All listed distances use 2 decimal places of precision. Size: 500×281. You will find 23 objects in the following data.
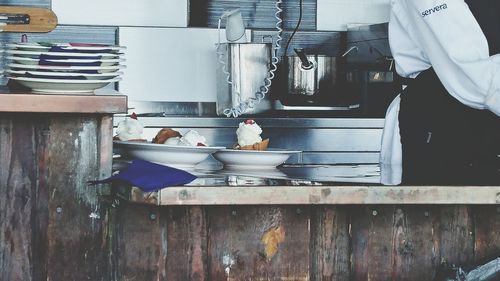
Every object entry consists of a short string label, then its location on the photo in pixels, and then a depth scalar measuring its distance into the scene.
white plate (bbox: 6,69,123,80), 2.34
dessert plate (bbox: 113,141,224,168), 2.49
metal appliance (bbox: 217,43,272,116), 4.49
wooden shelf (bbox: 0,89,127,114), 2.27
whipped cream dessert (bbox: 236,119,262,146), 2.79
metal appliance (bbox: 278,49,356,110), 4.50
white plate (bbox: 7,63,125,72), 2.35
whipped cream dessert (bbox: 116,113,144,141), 2.71
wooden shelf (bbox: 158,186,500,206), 2.13
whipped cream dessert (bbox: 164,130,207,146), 2.58
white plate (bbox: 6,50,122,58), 2.34
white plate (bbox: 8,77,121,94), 2.33
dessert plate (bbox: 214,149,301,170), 2.74
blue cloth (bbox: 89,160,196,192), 2.14
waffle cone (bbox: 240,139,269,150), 2.79
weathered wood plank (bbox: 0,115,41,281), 2.35
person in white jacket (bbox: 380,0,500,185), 2.83
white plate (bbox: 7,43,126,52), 2.35
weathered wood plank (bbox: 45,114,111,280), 2.37
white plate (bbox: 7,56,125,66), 2.35
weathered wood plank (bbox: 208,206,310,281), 2.38
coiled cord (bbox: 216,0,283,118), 4.52
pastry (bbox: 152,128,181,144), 2.64
